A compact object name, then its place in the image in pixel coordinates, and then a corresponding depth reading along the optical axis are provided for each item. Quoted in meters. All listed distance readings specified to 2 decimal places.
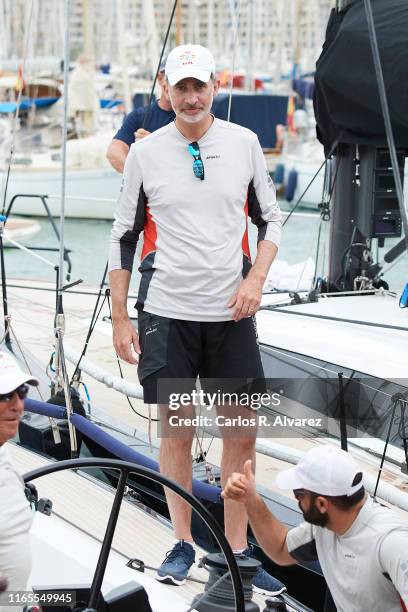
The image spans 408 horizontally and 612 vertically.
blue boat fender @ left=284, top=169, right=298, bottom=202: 32.74
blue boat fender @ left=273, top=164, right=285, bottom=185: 34.21
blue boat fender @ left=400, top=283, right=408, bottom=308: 7.52
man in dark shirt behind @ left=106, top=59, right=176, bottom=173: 6.25
